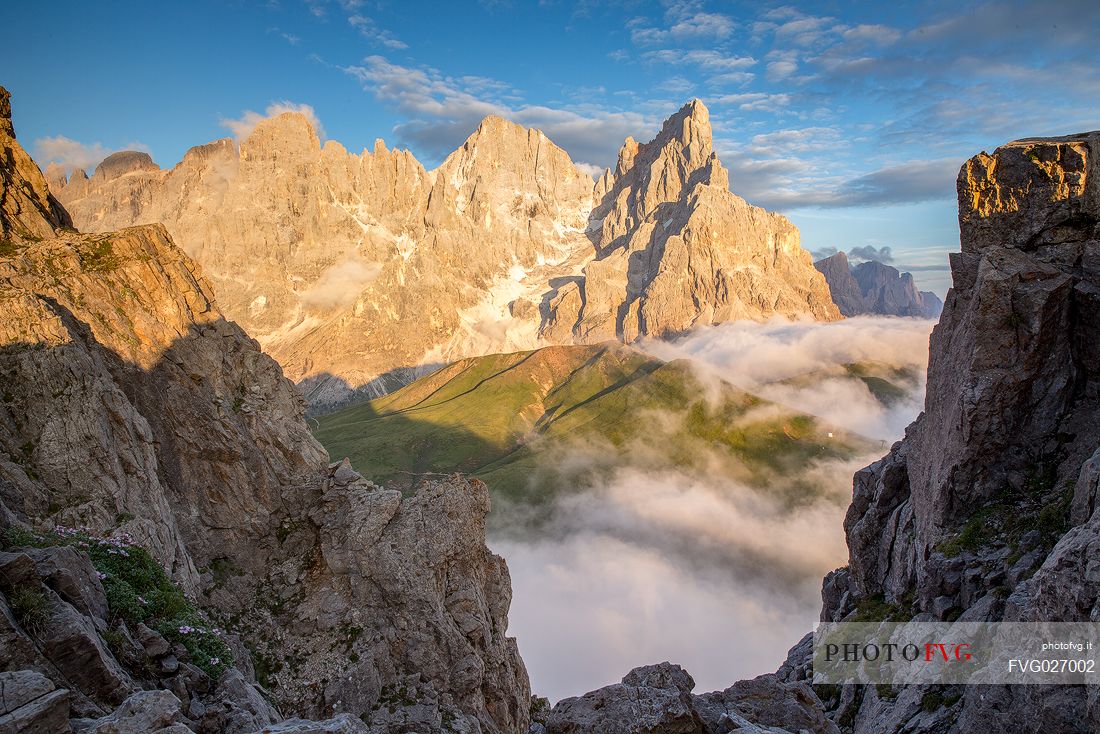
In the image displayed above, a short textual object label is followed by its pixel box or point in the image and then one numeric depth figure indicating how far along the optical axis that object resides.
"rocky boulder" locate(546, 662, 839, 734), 20.08
